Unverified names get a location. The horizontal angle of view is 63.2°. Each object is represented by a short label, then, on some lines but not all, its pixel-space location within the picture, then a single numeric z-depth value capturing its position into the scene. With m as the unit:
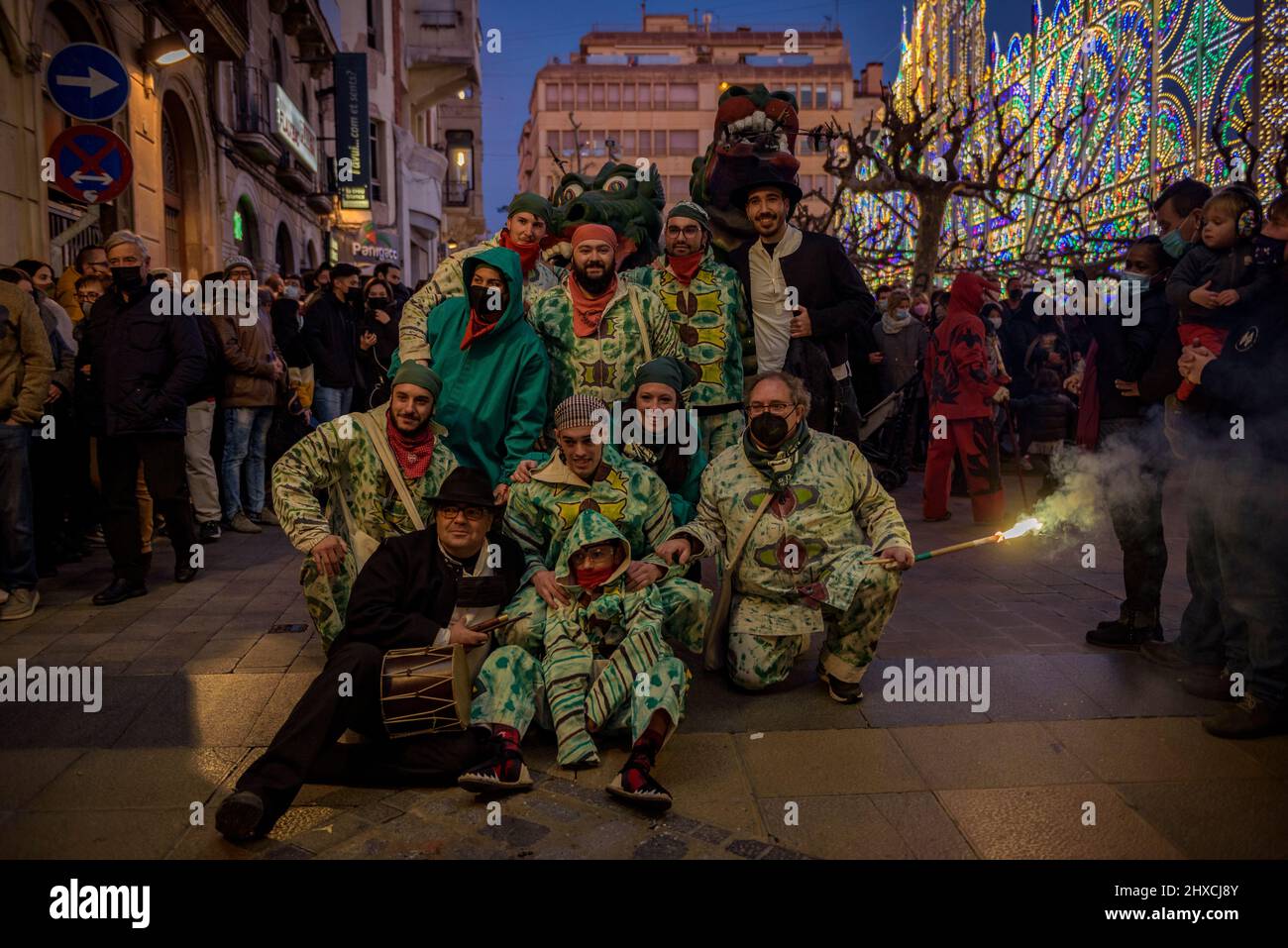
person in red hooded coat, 8.66
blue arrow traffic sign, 7.81
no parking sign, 7.46
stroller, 10.91
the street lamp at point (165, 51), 13.36
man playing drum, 3.24
